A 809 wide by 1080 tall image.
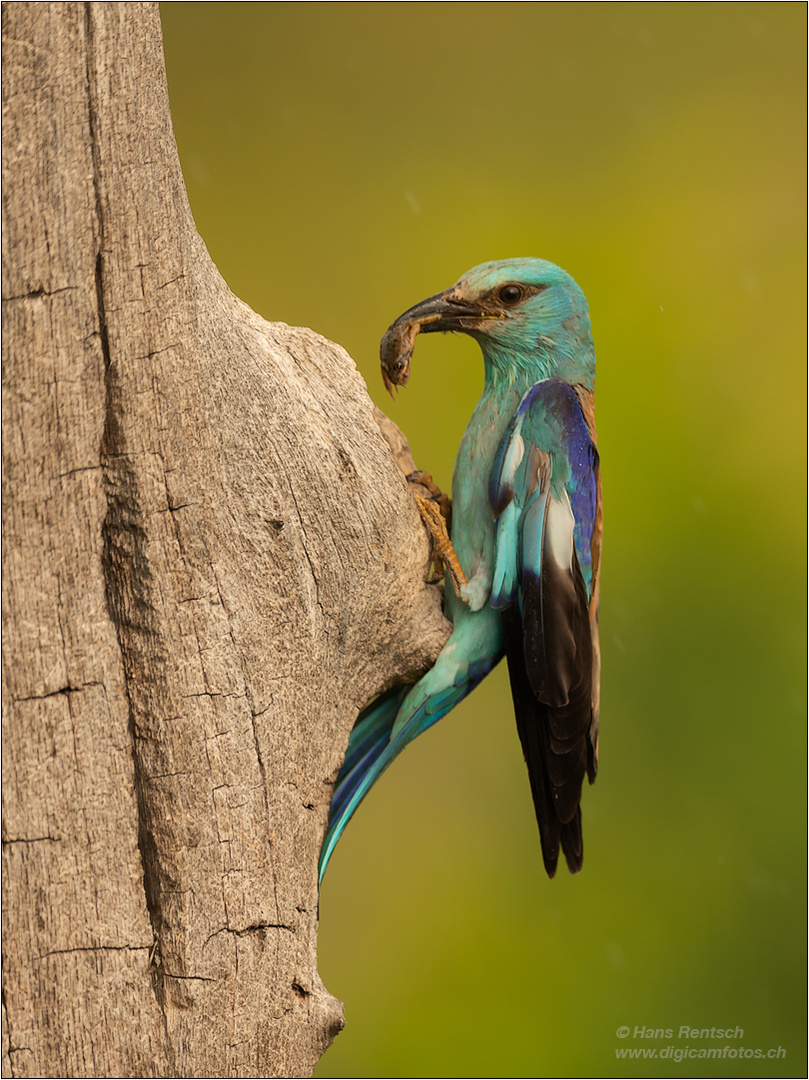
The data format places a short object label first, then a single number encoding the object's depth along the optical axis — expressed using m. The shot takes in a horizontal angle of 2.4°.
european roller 7.95
